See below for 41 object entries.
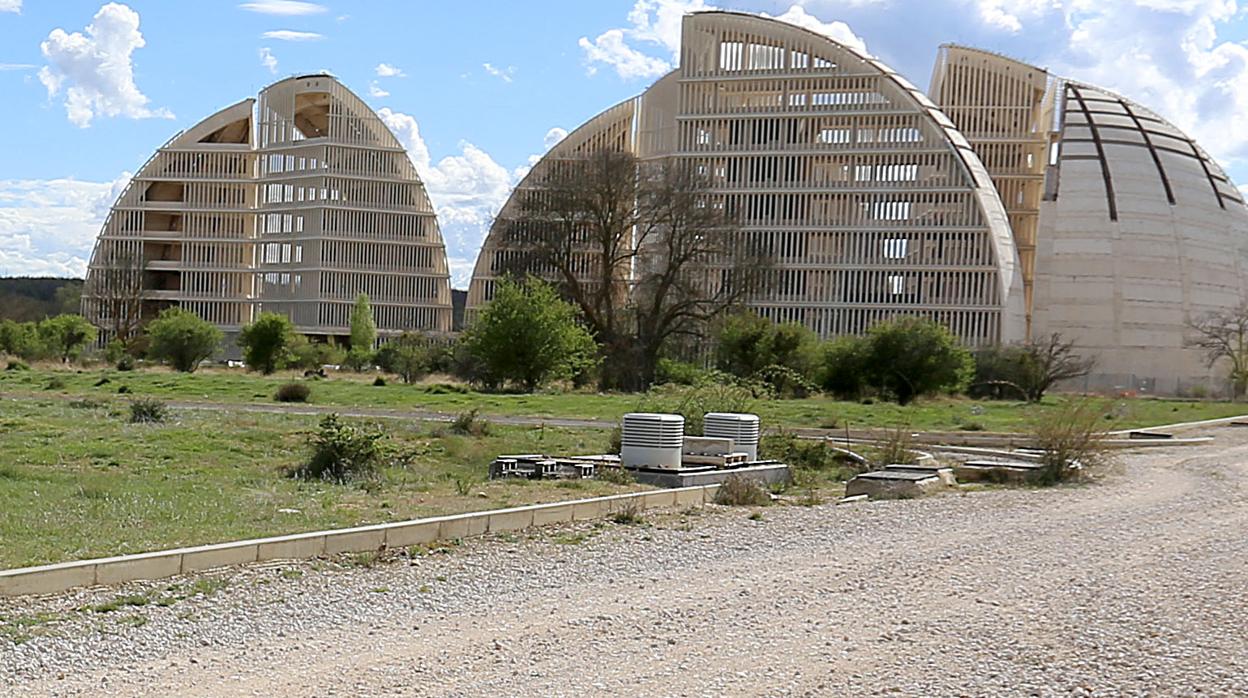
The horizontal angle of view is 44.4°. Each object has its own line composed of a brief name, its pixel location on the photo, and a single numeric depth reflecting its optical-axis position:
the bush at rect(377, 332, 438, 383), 62.50
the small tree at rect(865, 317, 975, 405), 55.38
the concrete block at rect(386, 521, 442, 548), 13.43
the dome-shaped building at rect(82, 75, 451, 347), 97.12
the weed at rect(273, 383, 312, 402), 41.62
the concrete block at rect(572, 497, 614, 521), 16.50
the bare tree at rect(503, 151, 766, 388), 65.81
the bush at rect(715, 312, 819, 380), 58.69
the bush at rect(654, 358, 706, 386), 54.33
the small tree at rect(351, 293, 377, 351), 88.44
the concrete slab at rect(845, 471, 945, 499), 21.42
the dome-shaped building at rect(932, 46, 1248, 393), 89.25
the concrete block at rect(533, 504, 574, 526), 15.73
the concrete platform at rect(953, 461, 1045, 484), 24.56
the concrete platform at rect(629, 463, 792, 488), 20.86
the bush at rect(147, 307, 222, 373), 69.94
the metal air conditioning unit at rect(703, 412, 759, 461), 23.98
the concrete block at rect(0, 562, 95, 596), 10.21
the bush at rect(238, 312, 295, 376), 68.06
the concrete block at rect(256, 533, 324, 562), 12.20
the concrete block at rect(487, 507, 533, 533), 14.91
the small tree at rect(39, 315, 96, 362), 77.12
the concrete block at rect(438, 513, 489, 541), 14.12
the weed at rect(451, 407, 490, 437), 28.75
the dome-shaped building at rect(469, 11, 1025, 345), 83.50
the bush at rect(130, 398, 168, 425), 28.05
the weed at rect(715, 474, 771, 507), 19.25
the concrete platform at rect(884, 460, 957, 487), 23.42
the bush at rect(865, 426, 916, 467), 25.39
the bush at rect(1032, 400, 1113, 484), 24.67
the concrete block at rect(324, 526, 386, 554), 12.82
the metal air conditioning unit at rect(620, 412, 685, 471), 21.42
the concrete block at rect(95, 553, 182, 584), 10.78
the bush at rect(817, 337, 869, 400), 55.78
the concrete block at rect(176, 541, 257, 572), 11.52
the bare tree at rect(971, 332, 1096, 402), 63.72
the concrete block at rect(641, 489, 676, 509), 18.08
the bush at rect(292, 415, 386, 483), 19.62
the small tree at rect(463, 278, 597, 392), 51.94
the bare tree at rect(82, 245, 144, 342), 98.06
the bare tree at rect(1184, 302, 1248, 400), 86.94
